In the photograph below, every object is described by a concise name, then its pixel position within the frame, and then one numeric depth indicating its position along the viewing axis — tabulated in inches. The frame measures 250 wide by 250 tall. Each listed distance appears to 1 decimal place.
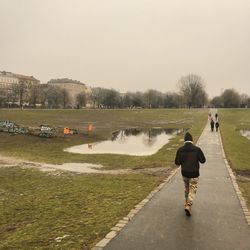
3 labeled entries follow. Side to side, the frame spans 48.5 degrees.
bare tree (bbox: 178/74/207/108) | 4530.0
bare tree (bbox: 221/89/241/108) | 4488.4
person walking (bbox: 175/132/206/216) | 314.7
